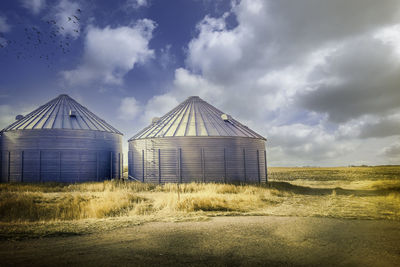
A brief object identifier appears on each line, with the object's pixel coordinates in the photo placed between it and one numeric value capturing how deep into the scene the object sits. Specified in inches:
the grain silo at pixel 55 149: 1109.7
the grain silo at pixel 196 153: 1026.1
